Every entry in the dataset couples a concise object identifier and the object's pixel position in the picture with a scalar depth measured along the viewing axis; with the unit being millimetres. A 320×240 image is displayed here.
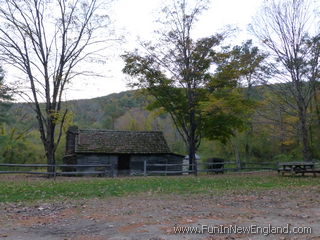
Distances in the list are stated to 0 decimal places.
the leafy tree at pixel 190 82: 24328
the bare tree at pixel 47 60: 22188
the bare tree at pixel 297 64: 22500
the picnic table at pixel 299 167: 20212
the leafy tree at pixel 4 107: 36475
